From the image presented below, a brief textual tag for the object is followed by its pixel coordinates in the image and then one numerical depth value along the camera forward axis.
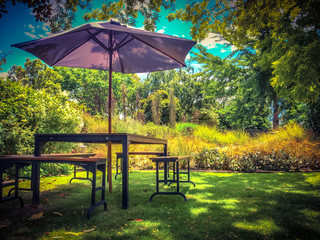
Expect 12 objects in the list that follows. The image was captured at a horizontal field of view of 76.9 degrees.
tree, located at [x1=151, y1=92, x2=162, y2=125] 9.81
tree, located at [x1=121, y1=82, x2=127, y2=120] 11.17
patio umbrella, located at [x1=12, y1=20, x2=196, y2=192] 2.51
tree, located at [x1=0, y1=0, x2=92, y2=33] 6.27
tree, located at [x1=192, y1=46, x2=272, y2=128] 9.77
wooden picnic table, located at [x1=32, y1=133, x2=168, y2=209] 2.25
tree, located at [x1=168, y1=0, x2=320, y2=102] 3.72
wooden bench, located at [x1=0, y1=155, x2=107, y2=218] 2.01
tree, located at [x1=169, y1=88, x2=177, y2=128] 9.61
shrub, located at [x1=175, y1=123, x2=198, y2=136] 9.28
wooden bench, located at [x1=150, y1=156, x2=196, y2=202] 2.62
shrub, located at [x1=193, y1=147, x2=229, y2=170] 5.59
